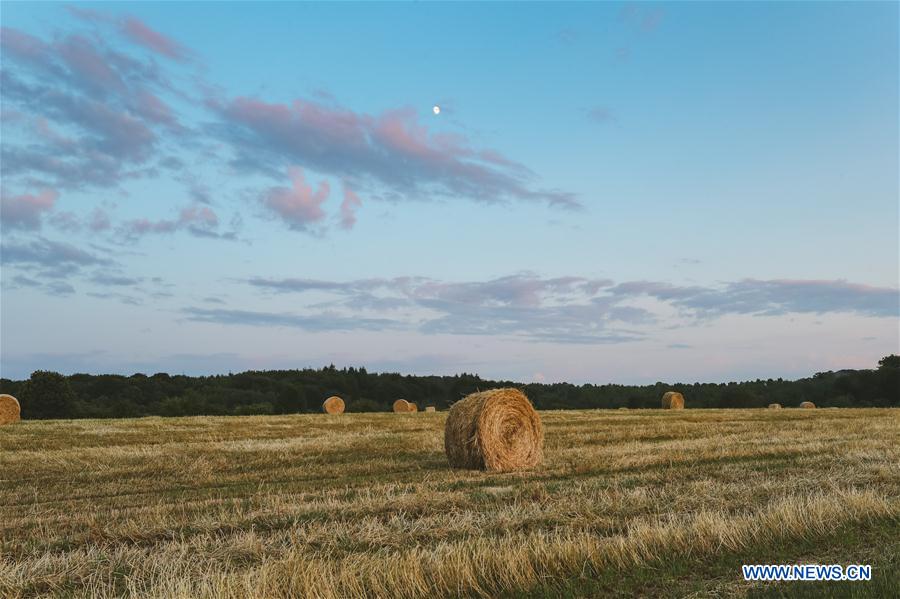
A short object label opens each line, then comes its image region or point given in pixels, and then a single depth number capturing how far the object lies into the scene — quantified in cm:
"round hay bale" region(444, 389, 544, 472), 1619
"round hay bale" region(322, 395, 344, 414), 4609
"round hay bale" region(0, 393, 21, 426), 3170
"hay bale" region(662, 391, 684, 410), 4666
